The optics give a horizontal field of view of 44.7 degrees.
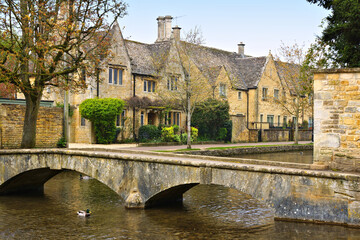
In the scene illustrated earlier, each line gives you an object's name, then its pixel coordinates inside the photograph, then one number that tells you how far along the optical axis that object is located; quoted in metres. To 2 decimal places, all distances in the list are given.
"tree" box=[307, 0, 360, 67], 17.98
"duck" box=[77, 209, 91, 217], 13.62
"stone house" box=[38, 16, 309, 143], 34.75
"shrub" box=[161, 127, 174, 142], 35.97
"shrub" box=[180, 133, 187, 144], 36.88
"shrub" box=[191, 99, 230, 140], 39.34
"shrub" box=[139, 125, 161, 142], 36.28
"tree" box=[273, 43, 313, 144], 37.72
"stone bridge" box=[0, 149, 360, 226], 11.10
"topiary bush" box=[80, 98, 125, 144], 32.25
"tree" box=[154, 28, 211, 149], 30.81
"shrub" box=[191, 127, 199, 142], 37.72
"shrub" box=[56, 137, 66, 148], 27.59
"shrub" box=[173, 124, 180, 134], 37.85
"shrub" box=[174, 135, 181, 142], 36.41
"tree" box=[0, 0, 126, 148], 19.05
